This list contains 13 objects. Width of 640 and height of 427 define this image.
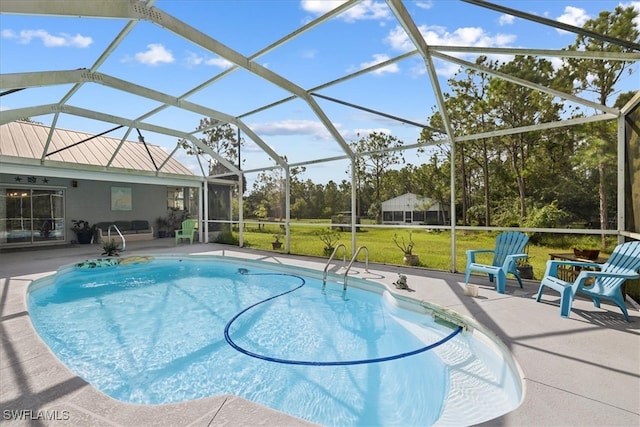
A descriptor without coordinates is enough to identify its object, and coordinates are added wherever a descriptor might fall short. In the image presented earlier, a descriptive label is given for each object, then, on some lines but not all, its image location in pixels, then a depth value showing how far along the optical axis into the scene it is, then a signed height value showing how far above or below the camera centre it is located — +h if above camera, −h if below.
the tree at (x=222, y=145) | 10.64 +2.48
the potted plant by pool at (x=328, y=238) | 9.05 -0.77
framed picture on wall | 13.83 +0.57
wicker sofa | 13.11 -0.74
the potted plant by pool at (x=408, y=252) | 7.61 -0.98
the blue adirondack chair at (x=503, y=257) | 5.18 -0.79
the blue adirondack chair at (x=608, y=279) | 3.85 -0.86
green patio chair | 12.73 -0.73
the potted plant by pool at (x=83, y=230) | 12.72 -0.71
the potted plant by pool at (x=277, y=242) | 10.42 -0.98
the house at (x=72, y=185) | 10.39 +1.10
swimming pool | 3.05 -1.75
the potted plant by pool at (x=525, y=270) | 6.02 -1.11
